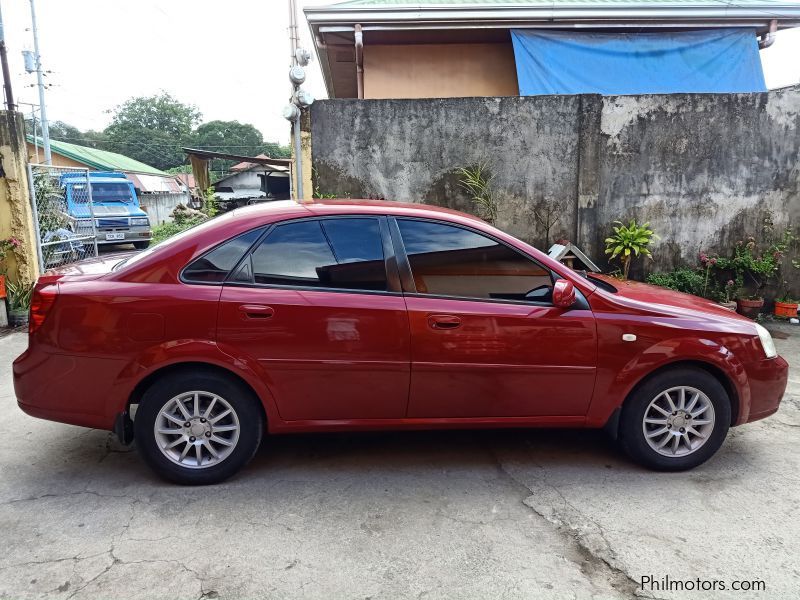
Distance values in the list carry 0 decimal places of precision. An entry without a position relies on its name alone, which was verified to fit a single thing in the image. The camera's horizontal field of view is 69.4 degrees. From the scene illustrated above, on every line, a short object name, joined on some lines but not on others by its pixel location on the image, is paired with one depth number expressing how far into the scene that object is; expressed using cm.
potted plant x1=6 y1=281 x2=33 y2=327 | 691
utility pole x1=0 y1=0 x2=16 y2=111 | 1341
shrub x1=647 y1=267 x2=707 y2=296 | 740
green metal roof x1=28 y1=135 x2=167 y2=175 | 2756
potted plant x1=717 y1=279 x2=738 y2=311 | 740
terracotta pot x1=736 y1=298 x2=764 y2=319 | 727
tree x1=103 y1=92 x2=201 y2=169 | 6041
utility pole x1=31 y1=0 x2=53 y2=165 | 2000
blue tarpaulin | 930
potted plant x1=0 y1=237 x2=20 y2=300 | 699
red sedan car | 317
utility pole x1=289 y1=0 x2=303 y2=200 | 736
